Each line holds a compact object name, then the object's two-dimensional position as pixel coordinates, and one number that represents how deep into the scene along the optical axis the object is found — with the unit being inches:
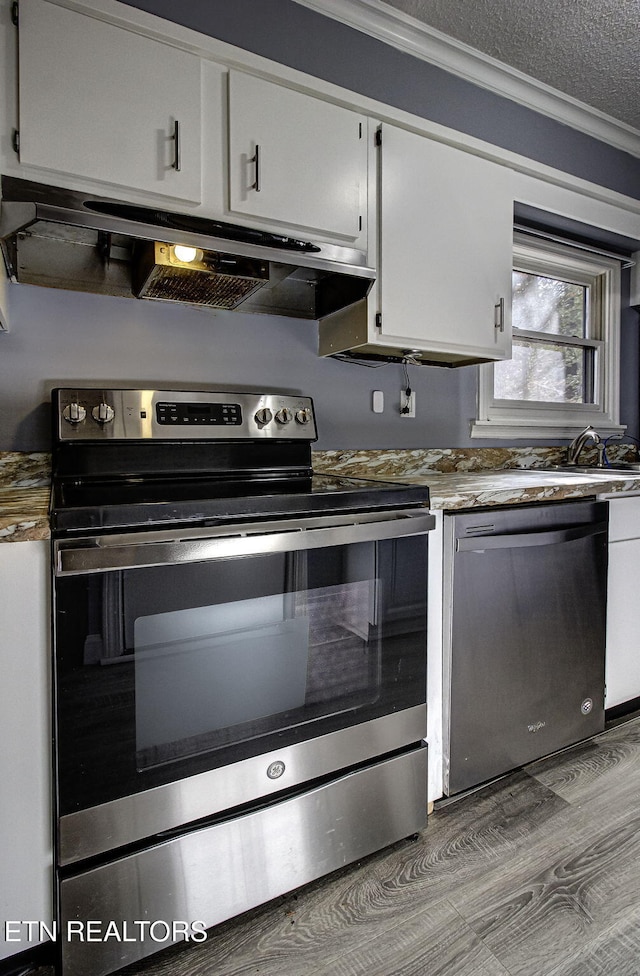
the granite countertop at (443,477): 44.8
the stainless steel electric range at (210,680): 40.9
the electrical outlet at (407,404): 87.4
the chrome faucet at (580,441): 103.3
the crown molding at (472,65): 72.2
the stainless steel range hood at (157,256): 49.0
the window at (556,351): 102.0
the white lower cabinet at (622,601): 77.7
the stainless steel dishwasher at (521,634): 61.0
